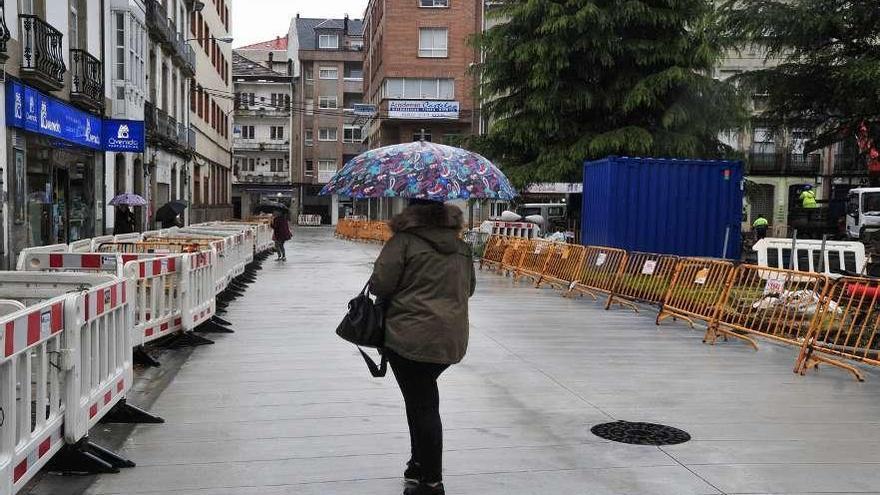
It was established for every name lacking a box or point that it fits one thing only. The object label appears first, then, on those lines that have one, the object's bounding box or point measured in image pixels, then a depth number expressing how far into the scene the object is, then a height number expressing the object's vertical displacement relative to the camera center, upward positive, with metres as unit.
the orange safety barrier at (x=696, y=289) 10.61 -1.09
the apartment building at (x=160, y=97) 25.22 +3.35
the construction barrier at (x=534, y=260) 17.70 -1.22
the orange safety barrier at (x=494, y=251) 21.51 -1.27
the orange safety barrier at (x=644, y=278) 12.86 -1.16
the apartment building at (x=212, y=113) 41.12 +4.36
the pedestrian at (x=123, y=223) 22.77 -0.73
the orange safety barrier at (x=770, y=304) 9.06 -1.08
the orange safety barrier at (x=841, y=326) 8.15 -1.15
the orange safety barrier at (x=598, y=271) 14.32 -1.16
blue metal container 16.25 +0.02
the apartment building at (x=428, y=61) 48.16 +7.57
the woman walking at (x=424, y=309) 4.30 -0.54
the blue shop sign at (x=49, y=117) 16.09 +1.58
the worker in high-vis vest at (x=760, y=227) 29.89 -0.77
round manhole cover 5.70 -1.53
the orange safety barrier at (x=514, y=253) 19.39 -1.18
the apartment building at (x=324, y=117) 75.06 +6.90
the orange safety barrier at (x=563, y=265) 15.95 -1.19
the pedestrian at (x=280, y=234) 24.80 -1.03
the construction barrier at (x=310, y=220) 71.94 -1.82
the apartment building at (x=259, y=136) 77.00 +5.38
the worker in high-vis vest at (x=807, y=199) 28.71 +0.20
